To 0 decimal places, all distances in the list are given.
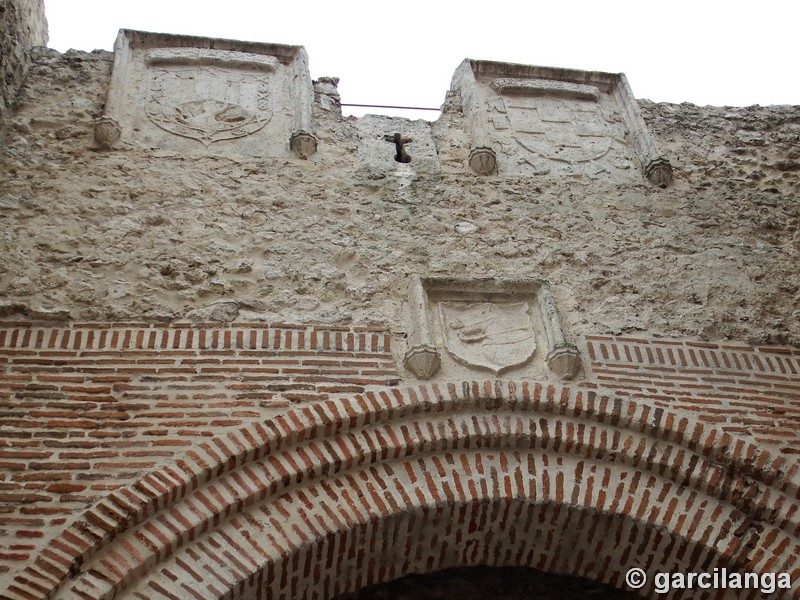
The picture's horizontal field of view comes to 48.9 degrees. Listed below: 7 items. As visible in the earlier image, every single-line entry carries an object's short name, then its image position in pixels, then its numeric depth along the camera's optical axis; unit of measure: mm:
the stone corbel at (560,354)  4789
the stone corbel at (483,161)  6266
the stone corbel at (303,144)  6156
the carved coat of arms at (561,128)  6598
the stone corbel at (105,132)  5914
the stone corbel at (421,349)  4695
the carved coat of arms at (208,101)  6262
